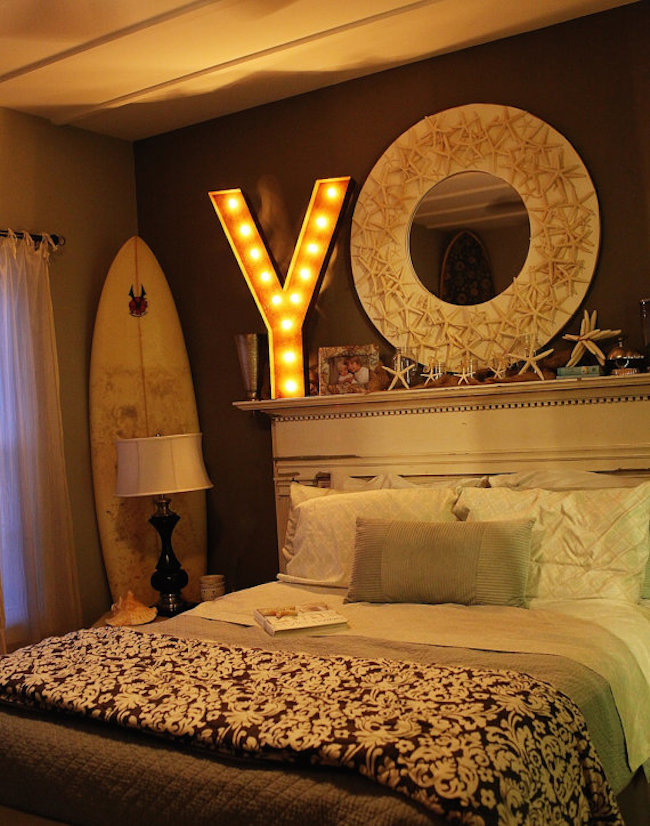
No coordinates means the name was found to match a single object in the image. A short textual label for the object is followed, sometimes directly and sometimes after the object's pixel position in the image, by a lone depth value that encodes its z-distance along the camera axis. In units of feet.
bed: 5.74
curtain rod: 12.74
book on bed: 8.68
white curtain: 12.58
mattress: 5.65
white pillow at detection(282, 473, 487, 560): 11.39
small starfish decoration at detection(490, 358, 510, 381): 11.49
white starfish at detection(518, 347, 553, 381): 11.25
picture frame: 12.59
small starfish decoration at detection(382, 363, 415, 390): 12.20
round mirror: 11.20
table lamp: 12.60
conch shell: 11.97
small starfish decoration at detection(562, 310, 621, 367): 10.82
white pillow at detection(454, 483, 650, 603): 9.18
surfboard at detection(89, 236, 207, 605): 13.78
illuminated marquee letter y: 12.90
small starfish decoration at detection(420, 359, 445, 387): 12.07
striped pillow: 9.16
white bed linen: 7.63
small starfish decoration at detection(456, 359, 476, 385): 11.69
